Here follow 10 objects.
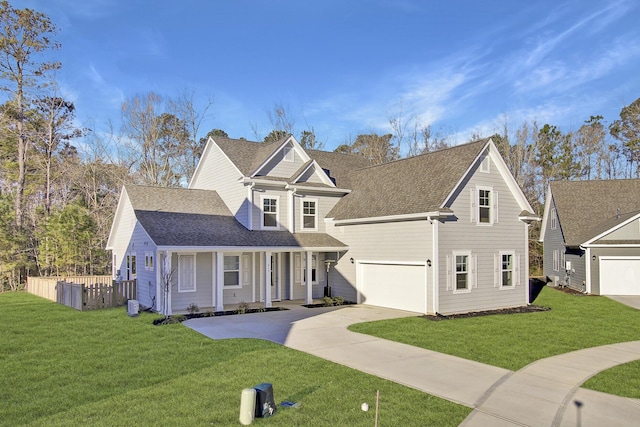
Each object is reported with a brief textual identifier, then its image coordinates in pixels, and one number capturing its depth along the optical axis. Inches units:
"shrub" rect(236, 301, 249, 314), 675.4
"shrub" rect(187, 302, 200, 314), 677.3
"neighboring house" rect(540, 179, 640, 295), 930.7
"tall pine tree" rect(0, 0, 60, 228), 1171.3
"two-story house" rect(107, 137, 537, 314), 674.2
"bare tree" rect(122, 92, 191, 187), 1427.2
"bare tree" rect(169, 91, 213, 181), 1505.9
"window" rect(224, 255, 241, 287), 752.3
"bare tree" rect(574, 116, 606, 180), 1807.3
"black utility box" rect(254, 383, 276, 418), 264.5
